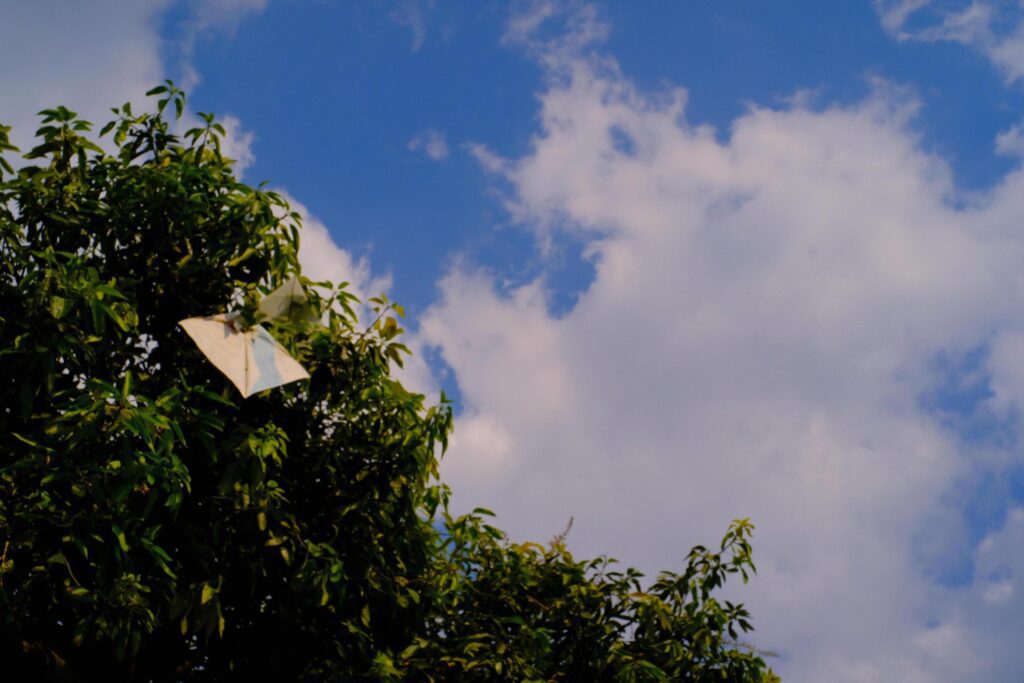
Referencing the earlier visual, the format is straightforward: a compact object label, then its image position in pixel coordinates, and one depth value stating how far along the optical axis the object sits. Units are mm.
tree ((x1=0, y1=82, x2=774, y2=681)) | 6555
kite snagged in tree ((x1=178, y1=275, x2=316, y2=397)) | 7633
